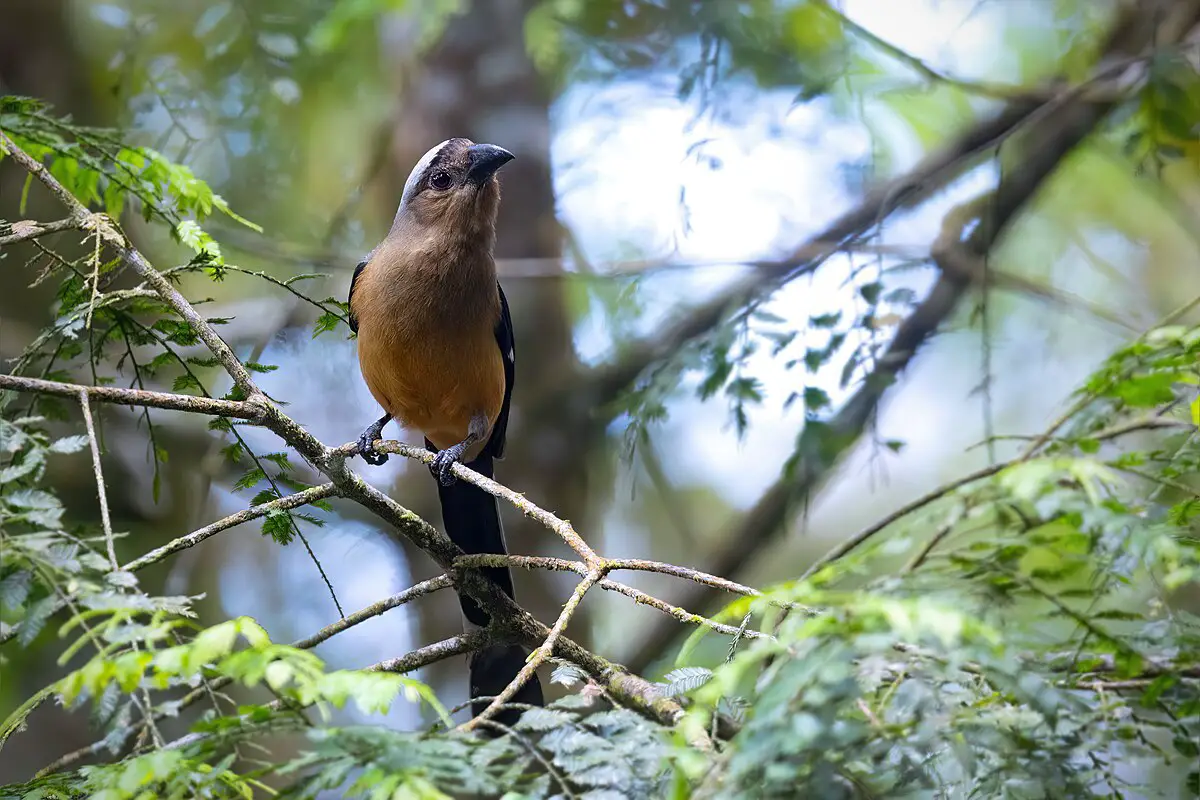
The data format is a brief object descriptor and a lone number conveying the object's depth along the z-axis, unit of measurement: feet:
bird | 25.43
